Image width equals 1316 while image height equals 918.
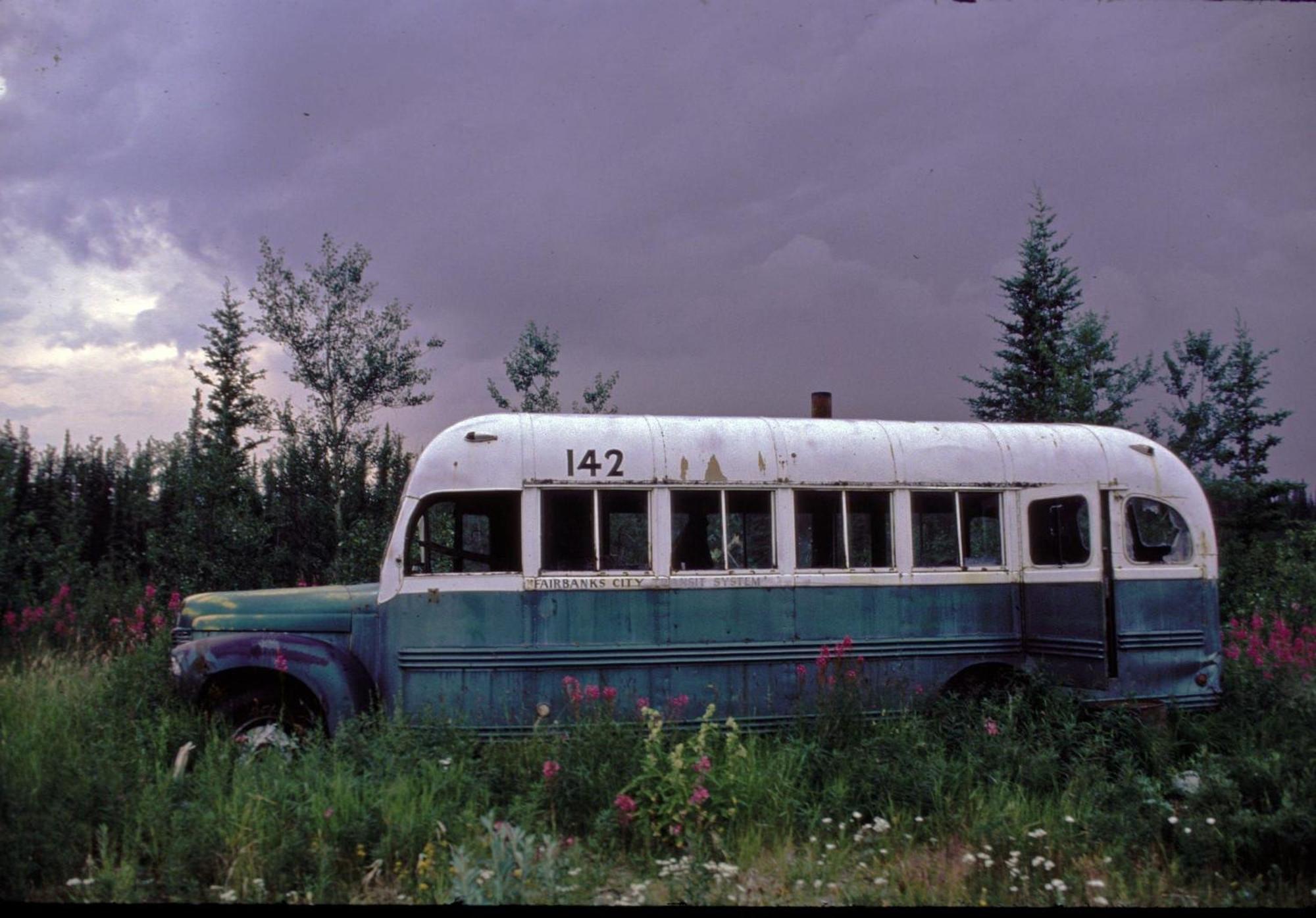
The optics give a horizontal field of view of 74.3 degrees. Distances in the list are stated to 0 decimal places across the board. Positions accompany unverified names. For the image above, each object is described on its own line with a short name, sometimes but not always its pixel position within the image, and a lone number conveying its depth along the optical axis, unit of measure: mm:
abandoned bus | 6395
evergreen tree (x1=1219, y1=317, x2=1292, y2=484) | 18438
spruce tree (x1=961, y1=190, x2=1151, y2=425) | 18141
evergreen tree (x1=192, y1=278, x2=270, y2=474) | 15516
